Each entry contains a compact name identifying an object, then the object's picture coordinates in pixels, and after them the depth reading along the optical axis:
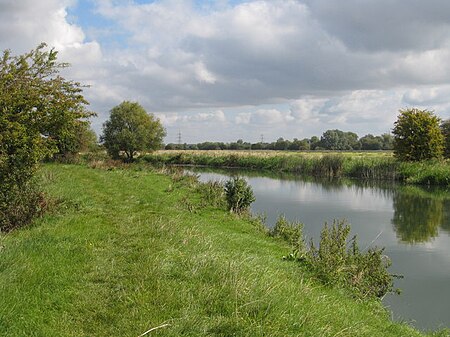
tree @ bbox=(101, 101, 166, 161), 41.75
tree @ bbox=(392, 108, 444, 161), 36.69
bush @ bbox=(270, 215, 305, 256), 12.56
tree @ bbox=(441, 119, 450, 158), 41.72
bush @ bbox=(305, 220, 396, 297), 8.21
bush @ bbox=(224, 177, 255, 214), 16.28
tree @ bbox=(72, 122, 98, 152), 34.71
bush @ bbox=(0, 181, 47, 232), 9.73
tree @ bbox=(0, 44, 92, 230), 9.39
